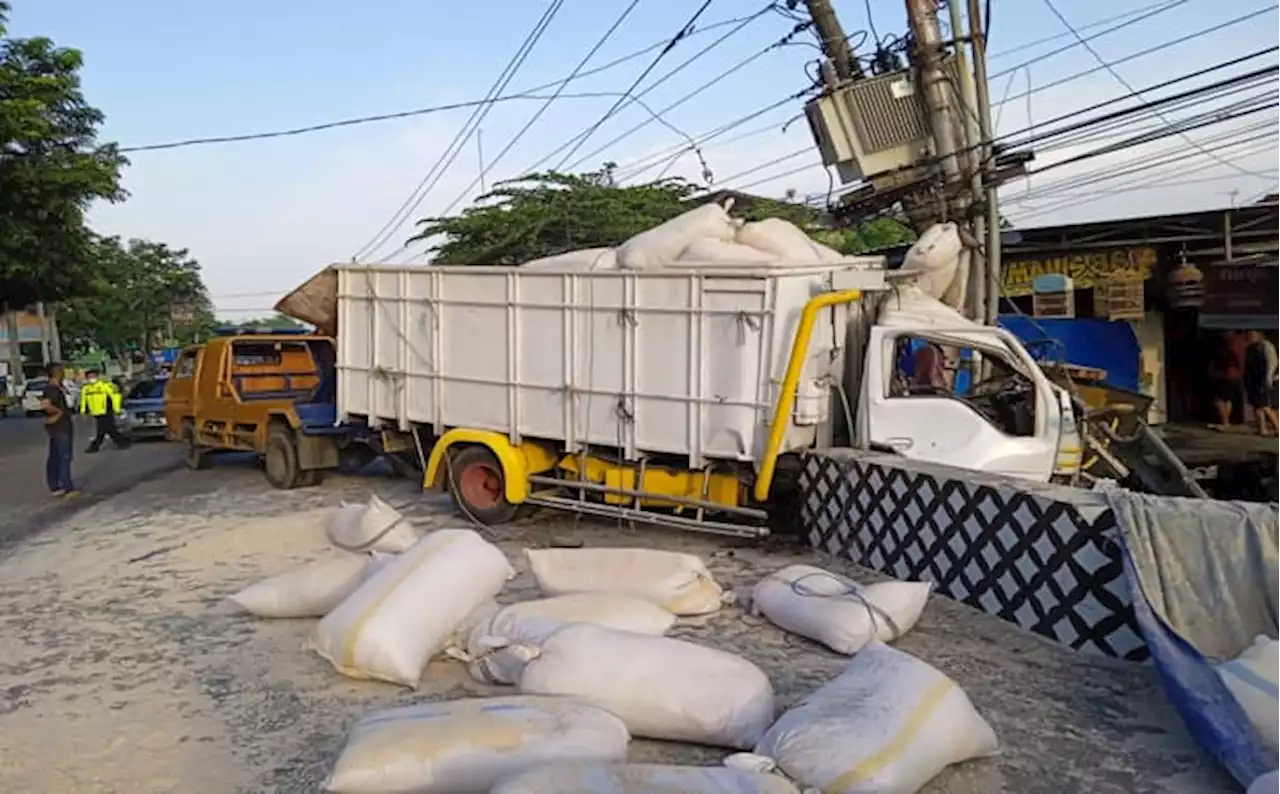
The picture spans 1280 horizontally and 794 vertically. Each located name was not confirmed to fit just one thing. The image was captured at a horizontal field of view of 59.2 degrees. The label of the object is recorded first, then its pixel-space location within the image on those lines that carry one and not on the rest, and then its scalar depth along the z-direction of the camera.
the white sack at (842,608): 5.51
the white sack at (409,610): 5.07
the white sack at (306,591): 6.29
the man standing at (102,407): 17.66
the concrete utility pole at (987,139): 11.05
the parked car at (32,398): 30.89
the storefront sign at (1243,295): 12.37
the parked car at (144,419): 19.14
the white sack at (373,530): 8.05
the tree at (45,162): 18.66
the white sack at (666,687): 4.26
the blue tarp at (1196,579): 4.56
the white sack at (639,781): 3.11
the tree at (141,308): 51.69
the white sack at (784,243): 8.52
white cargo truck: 7.92
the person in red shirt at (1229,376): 13.63
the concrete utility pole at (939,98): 11.41
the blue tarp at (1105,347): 14.43
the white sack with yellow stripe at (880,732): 3.61
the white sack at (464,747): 3.56
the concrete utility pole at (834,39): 12.55
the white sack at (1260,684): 3.73
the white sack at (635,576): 6.11
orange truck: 12.59
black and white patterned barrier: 5.36
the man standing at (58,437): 12.72
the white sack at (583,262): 9.10
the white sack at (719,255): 8.33
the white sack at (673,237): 8.70
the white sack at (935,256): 8.86
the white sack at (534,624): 4.91
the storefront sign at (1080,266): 13.70
